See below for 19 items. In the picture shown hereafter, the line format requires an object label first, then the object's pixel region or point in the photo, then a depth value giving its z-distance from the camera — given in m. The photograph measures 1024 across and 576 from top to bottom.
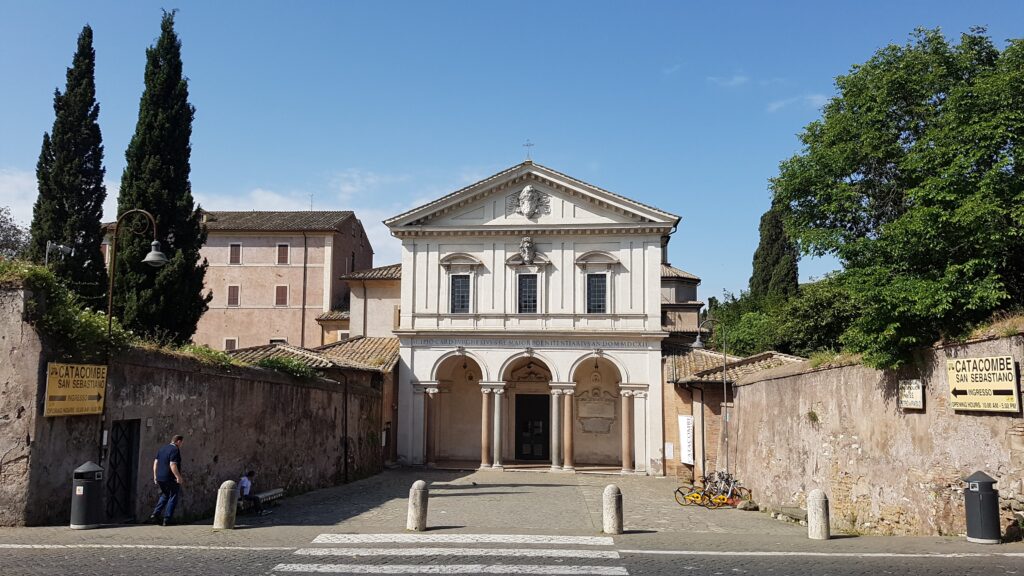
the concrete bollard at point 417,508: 11.98
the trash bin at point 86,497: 10.55
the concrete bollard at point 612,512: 11.87
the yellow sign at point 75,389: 10.58
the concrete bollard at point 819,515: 11.25
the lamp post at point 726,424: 21.55
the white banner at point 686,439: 25.12
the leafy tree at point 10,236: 37.38
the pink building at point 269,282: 41.72
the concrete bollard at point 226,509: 11.52
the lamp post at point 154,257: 12.75
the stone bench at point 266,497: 14.44
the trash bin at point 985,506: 9.38
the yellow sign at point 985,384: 9.16
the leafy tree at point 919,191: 10.43
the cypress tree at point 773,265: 46.53
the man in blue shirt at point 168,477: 11.70
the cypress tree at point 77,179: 25.72
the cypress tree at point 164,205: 23.12
